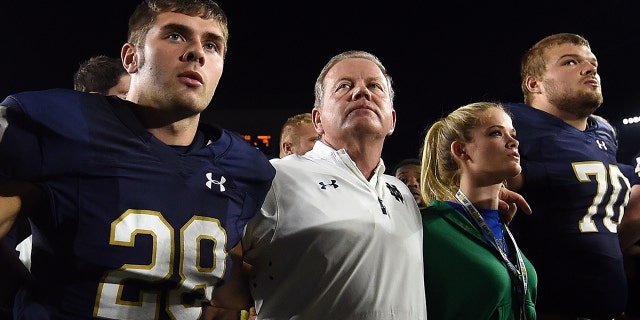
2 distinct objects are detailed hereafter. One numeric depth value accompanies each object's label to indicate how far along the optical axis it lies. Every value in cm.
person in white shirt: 147
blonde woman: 169
